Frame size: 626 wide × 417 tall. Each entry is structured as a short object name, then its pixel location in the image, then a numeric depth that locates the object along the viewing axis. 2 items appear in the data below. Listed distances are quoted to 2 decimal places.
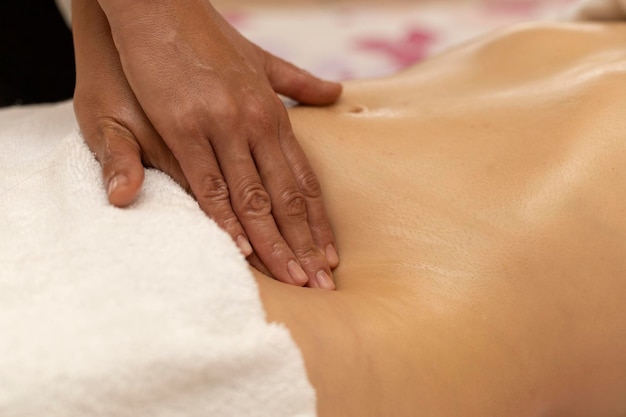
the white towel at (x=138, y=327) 0.69
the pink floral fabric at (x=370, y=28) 2.15
